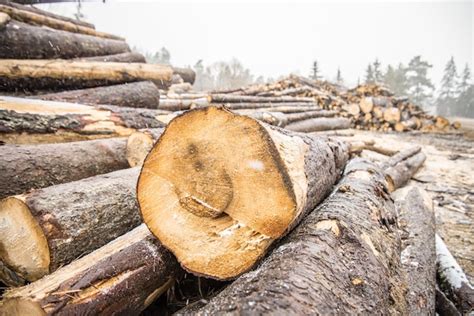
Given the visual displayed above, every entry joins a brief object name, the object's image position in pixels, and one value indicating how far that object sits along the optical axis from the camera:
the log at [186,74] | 10.52
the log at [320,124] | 5.97
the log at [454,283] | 1.58
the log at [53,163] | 1.66
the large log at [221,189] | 1.10
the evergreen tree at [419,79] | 46.19
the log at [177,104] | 5.16
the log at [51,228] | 1.29
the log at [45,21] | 4.05
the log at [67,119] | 2.11
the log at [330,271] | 0.86
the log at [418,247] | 1.41
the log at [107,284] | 1.00
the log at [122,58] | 5.08
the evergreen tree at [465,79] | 48.81
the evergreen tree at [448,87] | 49.67
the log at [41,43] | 3.43
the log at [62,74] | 3.23
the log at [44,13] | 4.32
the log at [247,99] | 5.94
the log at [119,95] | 3.28
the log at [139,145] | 2.33
